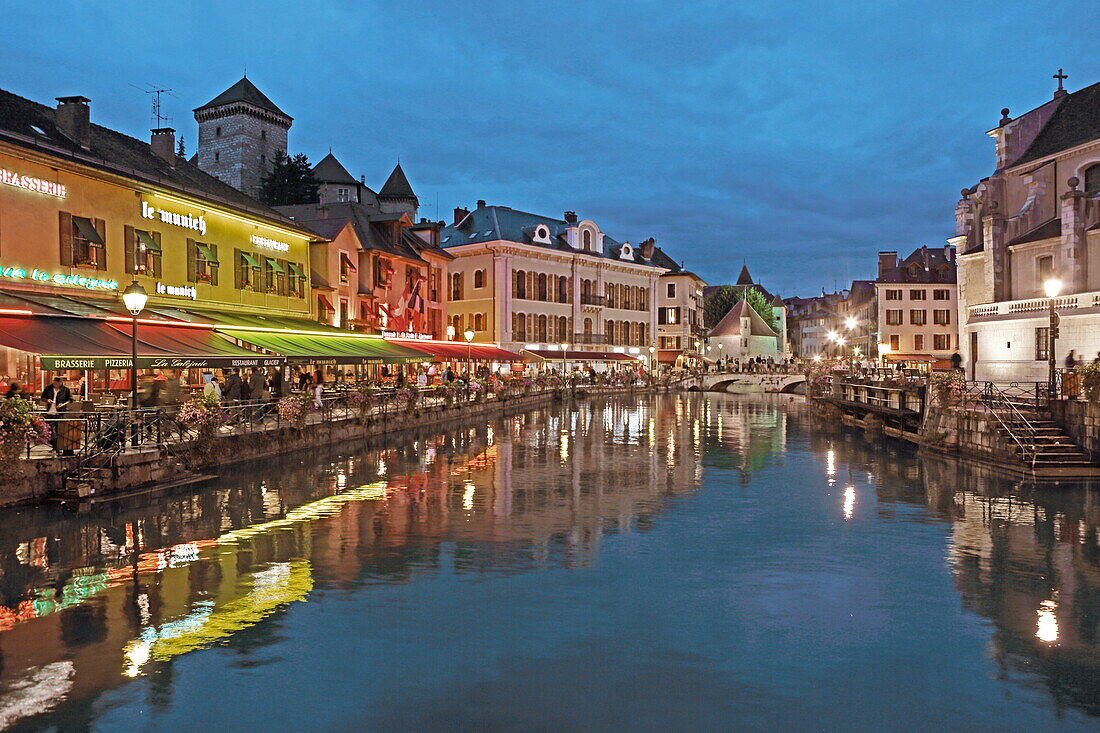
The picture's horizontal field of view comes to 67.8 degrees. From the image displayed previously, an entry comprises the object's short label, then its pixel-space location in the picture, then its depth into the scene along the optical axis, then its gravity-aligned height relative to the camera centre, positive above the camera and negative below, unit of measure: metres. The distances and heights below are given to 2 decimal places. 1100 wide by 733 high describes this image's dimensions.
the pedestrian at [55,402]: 15.62 -0.58
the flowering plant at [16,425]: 13.72 -0.84
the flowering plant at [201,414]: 18.67 -0.94
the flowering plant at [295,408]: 23.27 -1.03
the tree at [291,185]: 66.75 +15.65
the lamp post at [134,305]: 16.80 +1.44
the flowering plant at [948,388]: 26.82 -0.74
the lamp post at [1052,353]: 23.09 +0.33
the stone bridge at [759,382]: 79.19 -1.42
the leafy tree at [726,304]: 111.62 +8.83
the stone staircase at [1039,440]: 21.47 -2.06
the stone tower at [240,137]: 78.62 +23.27
